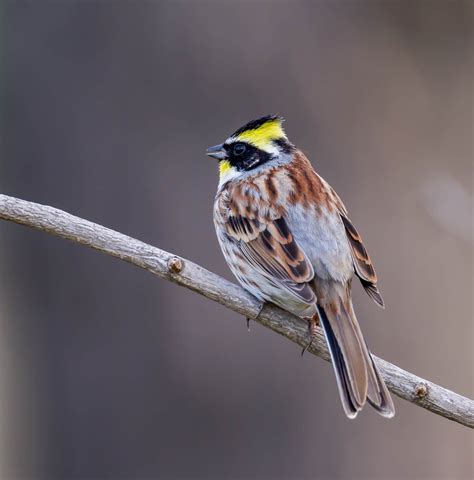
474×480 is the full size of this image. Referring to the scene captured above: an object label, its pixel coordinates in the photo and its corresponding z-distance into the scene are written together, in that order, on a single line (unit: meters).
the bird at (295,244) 8.80
